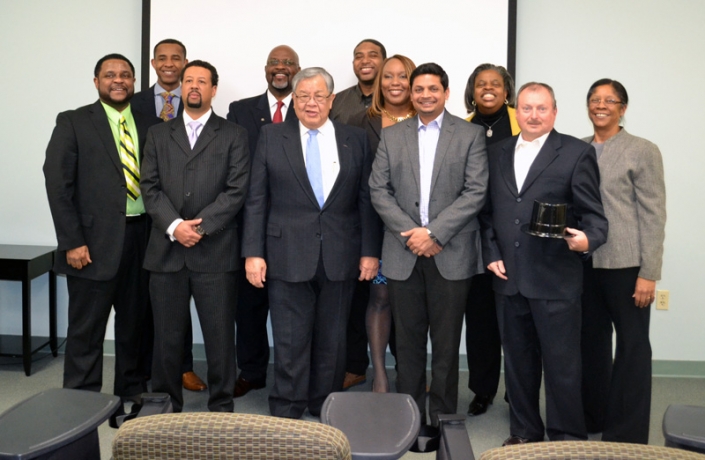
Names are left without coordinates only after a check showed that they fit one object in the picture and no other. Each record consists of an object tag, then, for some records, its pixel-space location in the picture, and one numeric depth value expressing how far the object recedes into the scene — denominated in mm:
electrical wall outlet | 4559
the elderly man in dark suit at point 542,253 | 2941
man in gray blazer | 3158
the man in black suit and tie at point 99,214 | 3445
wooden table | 4254
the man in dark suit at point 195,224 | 3322
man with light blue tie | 3320
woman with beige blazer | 3062
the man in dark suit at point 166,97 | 4031
